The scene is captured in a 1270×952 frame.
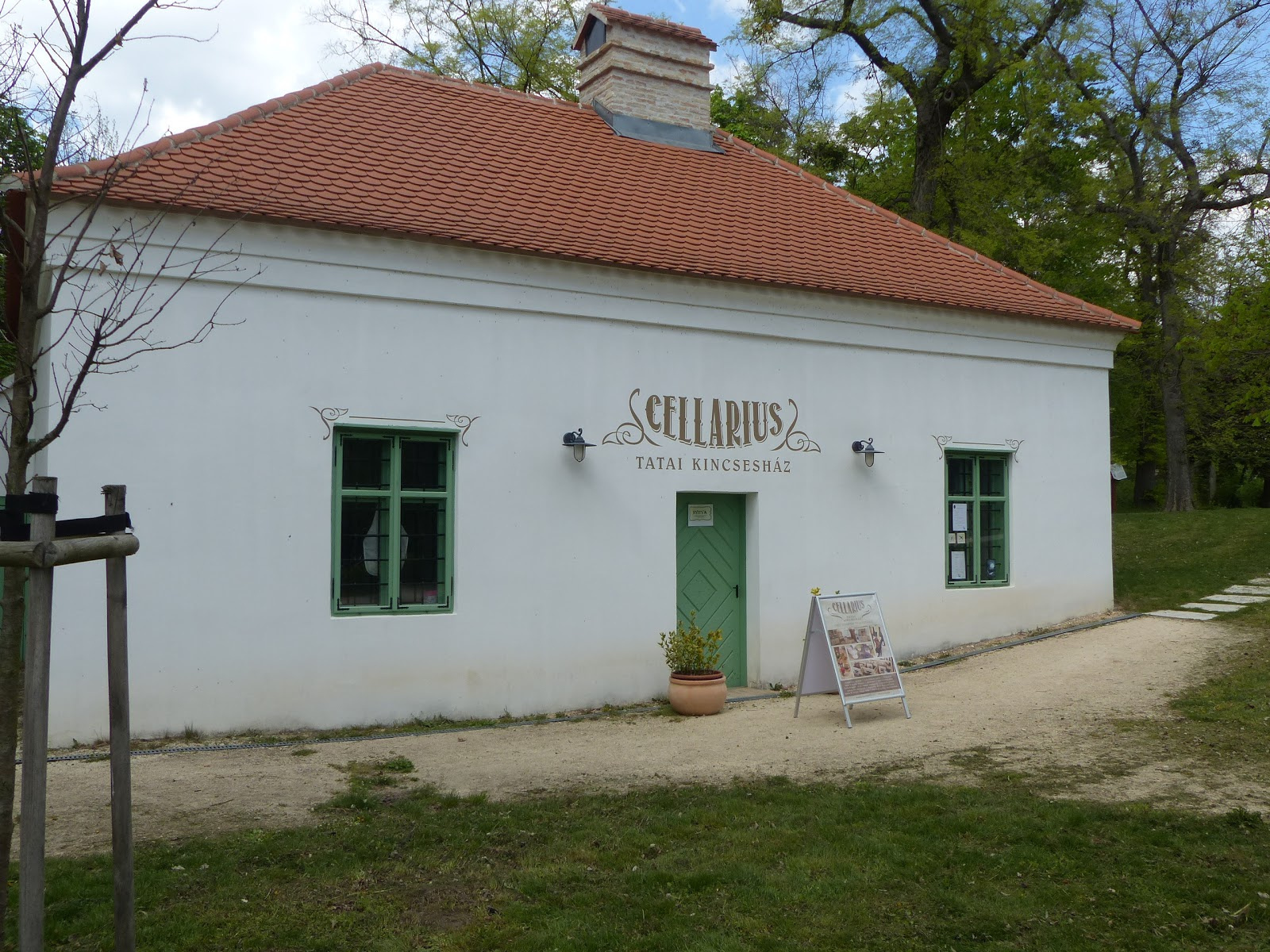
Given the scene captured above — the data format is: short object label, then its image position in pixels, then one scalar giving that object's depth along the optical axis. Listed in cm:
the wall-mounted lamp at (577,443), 1003
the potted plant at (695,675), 979
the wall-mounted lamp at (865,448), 1178
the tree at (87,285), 804
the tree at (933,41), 2250
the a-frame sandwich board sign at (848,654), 938
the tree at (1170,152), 2430
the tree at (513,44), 2558
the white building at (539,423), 864
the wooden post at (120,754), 402
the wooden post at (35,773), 340
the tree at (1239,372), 2041
